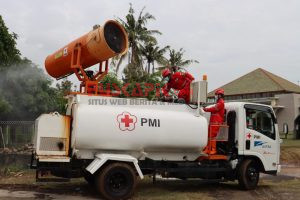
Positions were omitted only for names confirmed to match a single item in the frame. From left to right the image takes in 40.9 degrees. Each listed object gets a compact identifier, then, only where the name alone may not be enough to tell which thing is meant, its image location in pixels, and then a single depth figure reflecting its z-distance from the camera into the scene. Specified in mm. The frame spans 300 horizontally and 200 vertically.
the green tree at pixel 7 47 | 15508
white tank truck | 8297
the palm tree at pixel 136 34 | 33688
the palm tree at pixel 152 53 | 35084
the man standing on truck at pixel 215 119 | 9828
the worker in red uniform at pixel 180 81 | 10242
